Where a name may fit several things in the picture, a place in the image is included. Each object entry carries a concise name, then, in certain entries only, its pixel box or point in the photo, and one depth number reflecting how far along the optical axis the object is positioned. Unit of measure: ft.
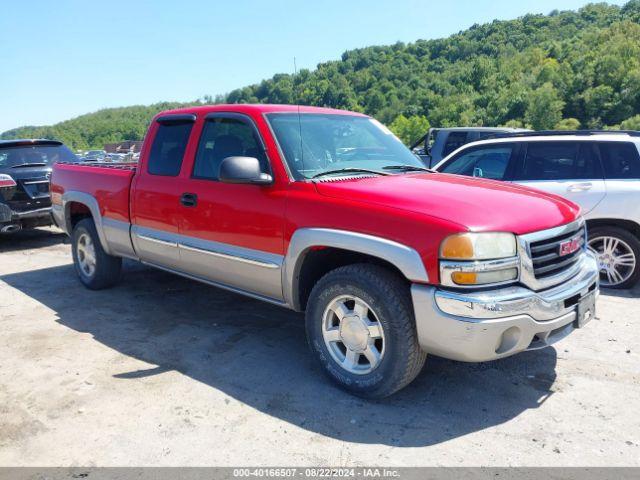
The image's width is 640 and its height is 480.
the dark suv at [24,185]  26.23
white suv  18.43
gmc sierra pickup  9.46
